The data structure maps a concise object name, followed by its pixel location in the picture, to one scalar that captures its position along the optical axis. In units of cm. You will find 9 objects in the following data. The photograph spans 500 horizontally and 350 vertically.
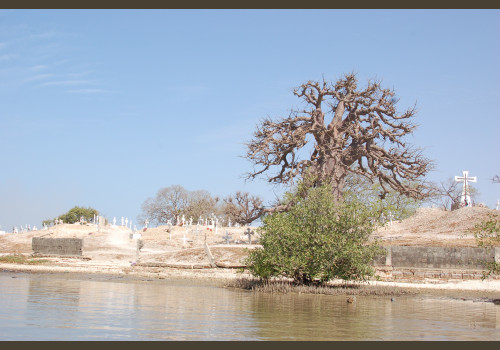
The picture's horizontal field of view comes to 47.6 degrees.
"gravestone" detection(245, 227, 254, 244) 4062
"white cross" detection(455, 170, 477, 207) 5186
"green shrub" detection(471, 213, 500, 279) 2016
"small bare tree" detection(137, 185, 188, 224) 9052
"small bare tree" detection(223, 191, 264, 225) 3659
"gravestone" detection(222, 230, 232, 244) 4120
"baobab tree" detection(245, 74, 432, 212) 3572
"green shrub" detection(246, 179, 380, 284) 2336
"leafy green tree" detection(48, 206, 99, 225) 8887
